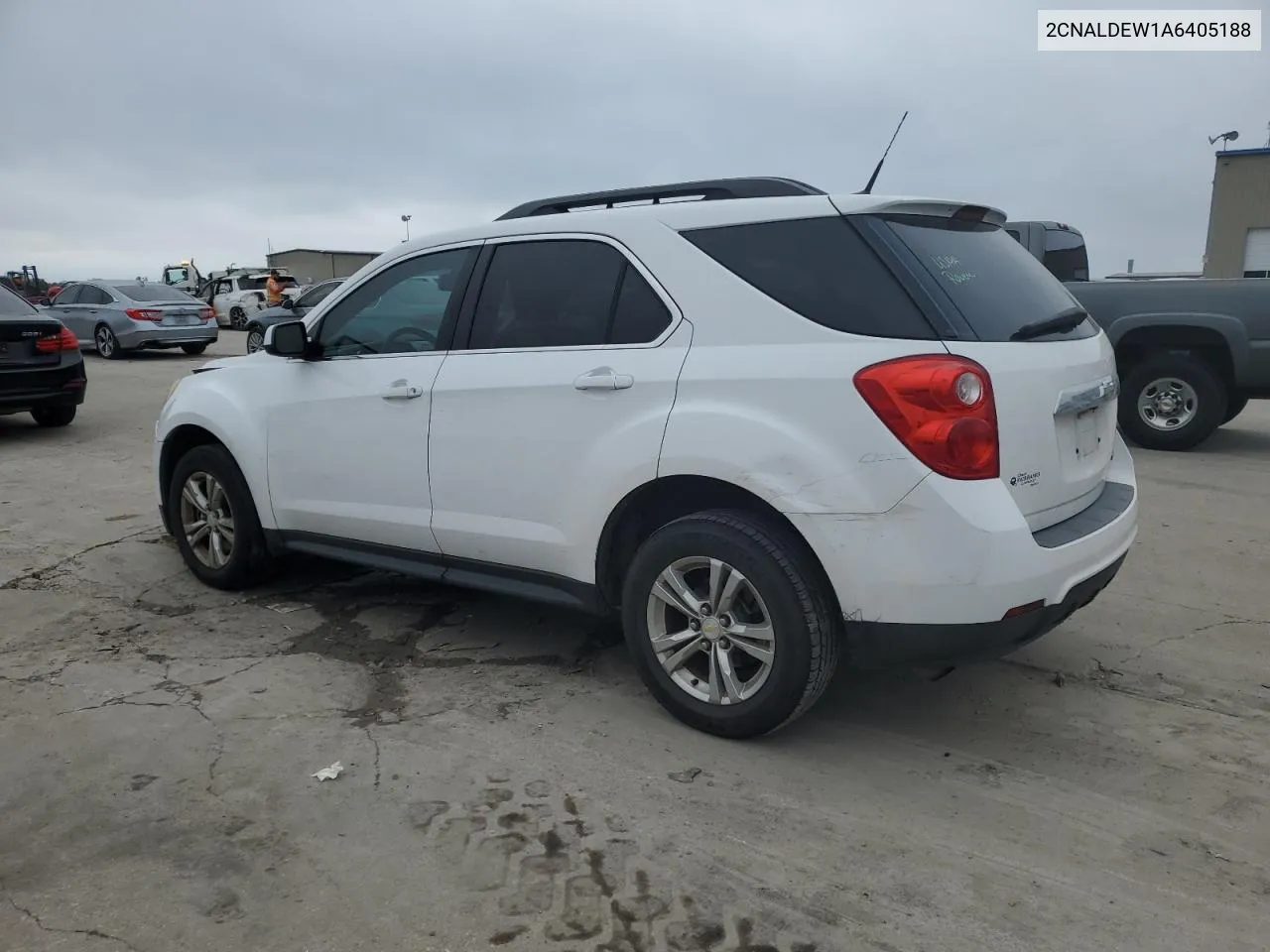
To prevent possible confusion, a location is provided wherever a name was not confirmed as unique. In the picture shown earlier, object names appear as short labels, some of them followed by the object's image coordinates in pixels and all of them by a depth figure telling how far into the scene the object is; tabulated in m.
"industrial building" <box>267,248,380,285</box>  47.28
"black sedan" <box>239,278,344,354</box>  15.80
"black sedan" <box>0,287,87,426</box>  9.39
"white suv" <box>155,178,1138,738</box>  2.95
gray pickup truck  8.30
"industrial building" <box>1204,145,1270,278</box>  24.84
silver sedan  18.02
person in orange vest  26.33
